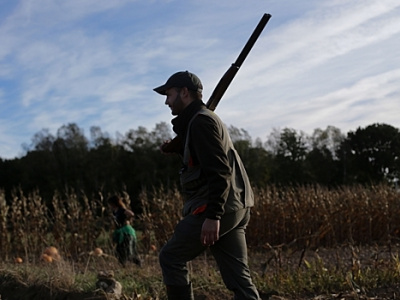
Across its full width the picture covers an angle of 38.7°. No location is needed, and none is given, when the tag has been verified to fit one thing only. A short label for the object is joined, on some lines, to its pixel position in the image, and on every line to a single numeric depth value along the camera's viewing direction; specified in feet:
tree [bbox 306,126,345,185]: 118.62
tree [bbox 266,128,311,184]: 118.51
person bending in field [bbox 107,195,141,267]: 28.65
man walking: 11.10
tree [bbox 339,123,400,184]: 113.80
